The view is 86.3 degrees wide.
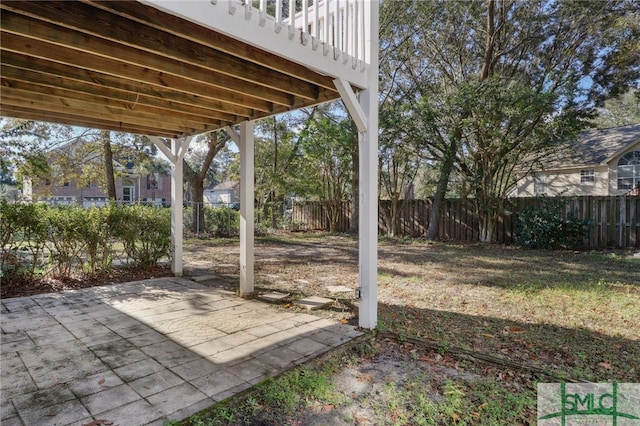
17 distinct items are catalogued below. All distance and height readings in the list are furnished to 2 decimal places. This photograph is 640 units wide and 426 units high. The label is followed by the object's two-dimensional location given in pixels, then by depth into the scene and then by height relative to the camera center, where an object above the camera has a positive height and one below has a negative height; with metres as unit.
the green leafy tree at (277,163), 14.65 +1.91
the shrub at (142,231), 5.64 -0.44
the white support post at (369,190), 3.31 +0.15
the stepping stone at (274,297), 4.31 -1.19
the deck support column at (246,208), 4.54 -0.04
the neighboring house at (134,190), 23.79 +1.18
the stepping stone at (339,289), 4.76 -1.19
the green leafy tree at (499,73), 8.43 +3.90
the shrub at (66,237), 5.00 -0.46
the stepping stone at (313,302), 4.05 -1.19
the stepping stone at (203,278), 5.51 -1.20
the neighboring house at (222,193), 32.78 +1.32
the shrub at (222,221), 12.85 -0.59
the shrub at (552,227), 8.45 -0.54
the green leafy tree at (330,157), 11.44 +1.87
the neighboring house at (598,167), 13.03 +1.54
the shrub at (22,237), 4.62 -0.43
